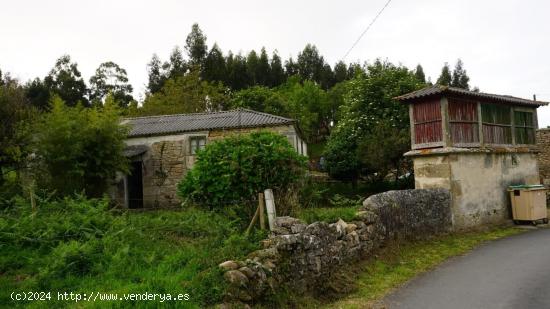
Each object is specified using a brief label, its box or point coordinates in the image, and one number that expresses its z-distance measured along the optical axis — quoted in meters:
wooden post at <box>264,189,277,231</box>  7.29
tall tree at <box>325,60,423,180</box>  20.30
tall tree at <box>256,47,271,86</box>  57.85
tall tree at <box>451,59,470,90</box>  69.31
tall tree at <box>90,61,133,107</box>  45.71
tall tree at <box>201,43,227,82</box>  48.53
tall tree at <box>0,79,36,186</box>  12.64
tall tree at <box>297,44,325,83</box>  66.00
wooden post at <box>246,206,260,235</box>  6.98
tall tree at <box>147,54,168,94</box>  48.69
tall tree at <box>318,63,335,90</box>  64.62
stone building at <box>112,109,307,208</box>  19.59
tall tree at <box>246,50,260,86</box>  55.49
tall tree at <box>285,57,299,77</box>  65.56
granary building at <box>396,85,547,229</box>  13.34
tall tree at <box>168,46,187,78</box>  48.38
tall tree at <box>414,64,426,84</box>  67.88
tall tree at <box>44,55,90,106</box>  42.88
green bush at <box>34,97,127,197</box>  14.86
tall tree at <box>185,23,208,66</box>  49.09
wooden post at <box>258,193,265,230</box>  7.33
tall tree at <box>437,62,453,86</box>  66.69
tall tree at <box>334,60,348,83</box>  64.94
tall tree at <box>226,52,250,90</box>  51.22
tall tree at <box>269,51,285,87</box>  59.17
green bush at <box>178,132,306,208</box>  8.08
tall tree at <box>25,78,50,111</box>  41.41
